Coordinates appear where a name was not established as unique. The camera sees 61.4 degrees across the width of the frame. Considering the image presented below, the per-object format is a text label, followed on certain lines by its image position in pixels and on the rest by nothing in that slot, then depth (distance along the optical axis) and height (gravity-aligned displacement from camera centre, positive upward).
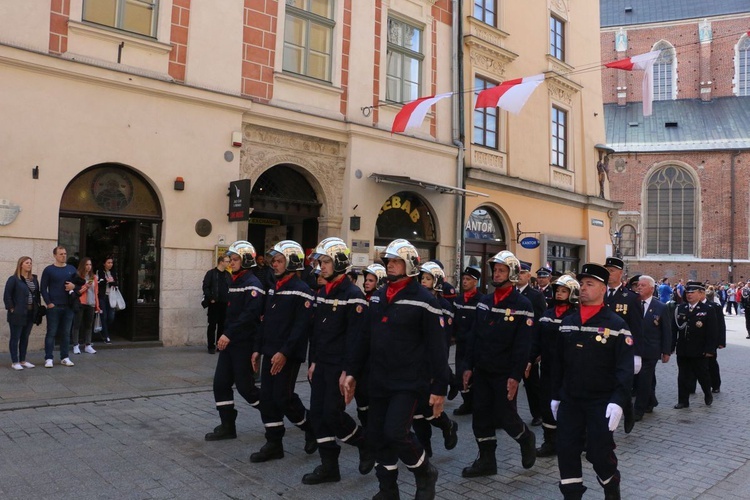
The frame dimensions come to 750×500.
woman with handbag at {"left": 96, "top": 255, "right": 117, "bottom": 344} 11.57 -0.47
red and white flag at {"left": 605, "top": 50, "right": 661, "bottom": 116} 12.30 +4.35
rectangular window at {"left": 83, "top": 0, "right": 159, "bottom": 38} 11.34 +4.75
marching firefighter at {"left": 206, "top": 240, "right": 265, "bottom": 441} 6.02 -0.67
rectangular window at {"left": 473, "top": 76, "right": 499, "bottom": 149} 18.42 +4.74
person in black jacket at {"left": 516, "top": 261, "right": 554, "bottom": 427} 7.17 -0.99
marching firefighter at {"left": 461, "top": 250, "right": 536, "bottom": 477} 5.48 -0.70
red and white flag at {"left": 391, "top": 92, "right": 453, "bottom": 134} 13.83 +3.69
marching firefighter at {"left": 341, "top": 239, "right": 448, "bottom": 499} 4.51 -0.64
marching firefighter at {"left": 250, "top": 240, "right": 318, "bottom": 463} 5.57 -0.63
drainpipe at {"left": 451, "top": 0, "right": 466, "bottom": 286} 17.45 +4.48
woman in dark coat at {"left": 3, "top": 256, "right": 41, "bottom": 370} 9.16 -0.56
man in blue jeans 9.59 -0.44
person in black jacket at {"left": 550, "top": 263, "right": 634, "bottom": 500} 4.40 -0.71
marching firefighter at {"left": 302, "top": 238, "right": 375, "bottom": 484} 5.14 -0.62
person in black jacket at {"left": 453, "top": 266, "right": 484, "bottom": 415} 7.95 -0.39
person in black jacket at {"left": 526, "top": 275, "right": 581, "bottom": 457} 6.46 -0.58
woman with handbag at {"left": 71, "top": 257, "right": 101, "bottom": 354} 10.63 -0.60
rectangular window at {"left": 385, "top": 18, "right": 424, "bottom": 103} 16.17 +5.72
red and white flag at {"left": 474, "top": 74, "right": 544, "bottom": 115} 12.14 +3.71
